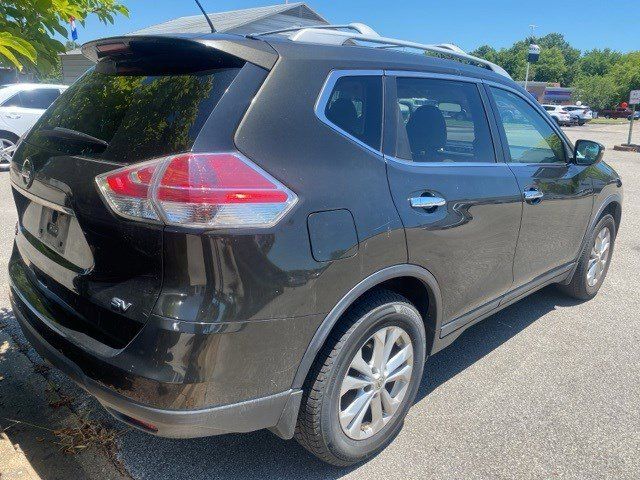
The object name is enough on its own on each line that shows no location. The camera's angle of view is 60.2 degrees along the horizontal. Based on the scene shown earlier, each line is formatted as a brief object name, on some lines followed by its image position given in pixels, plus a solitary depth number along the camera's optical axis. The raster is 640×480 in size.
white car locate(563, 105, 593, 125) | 45.75
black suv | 1.89
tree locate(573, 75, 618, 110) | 66.43
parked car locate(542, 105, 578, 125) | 41.34
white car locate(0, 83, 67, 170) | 11.12
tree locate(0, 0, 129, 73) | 2.35
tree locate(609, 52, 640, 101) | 67.12
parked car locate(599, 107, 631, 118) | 61.62
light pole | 33.56
